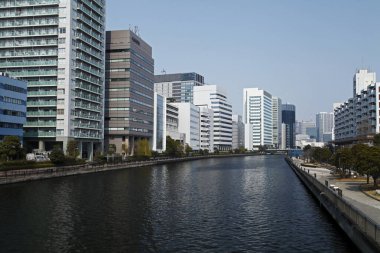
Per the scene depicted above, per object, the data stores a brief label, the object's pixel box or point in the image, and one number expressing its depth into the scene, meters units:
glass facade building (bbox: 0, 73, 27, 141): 109.88
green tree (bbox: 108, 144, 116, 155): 157.52
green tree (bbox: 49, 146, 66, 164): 102.00
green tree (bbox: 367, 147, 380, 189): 54.12
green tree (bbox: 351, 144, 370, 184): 55.71
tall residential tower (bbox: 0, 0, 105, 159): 139.25
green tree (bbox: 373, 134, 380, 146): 130.09
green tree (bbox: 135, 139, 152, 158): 173.62
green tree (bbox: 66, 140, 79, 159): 124.00
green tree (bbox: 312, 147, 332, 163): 133.32
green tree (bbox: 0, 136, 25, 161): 91.81
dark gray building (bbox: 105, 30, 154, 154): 177.25
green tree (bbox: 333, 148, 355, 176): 72.45
